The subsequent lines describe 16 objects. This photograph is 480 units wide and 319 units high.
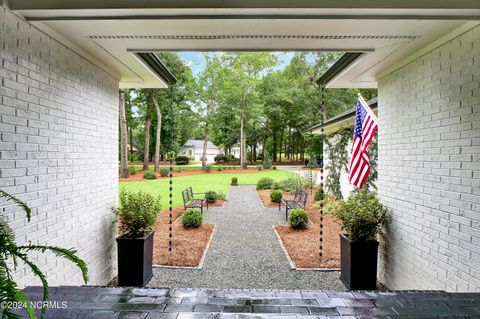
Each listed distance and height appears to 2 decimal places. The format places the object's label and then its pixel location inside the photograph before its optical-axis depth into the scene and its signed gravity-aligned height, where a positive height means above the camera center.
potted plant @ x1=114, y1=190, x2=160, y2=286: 4.15 -1.31
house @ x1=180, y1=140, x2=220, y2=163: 57.38 +0.58
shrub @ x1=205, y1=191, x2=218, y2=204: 11.48 -1.84
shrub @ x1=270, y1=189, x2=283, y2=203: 11.20 -1.73
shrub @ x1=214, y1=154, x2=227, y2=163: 36.93 -0.71
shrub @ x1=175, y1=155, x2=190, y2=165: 36.94 -0.92
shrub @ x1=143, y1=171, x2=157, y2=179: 19.17 -1.56
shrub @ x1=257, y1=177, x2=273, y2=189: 15.41 -1.69
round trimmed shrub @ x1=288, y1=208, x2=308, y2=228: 7.30 -1.72
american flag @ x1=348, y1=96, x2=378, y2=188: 4.36 +0.23
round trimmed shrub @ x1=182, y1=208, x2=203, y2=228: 7.44 -1.80
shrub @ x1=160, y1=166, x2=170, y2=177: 20.94 -1.46
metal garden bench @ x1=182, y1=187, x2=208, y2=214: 8.84 -1.65
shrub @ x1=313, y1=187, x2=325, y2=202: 10.65 -1.66
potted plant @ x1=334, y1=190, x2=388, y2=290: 4.08 -1.36
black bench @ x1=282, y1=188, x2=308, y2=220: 8.51 -1.57
